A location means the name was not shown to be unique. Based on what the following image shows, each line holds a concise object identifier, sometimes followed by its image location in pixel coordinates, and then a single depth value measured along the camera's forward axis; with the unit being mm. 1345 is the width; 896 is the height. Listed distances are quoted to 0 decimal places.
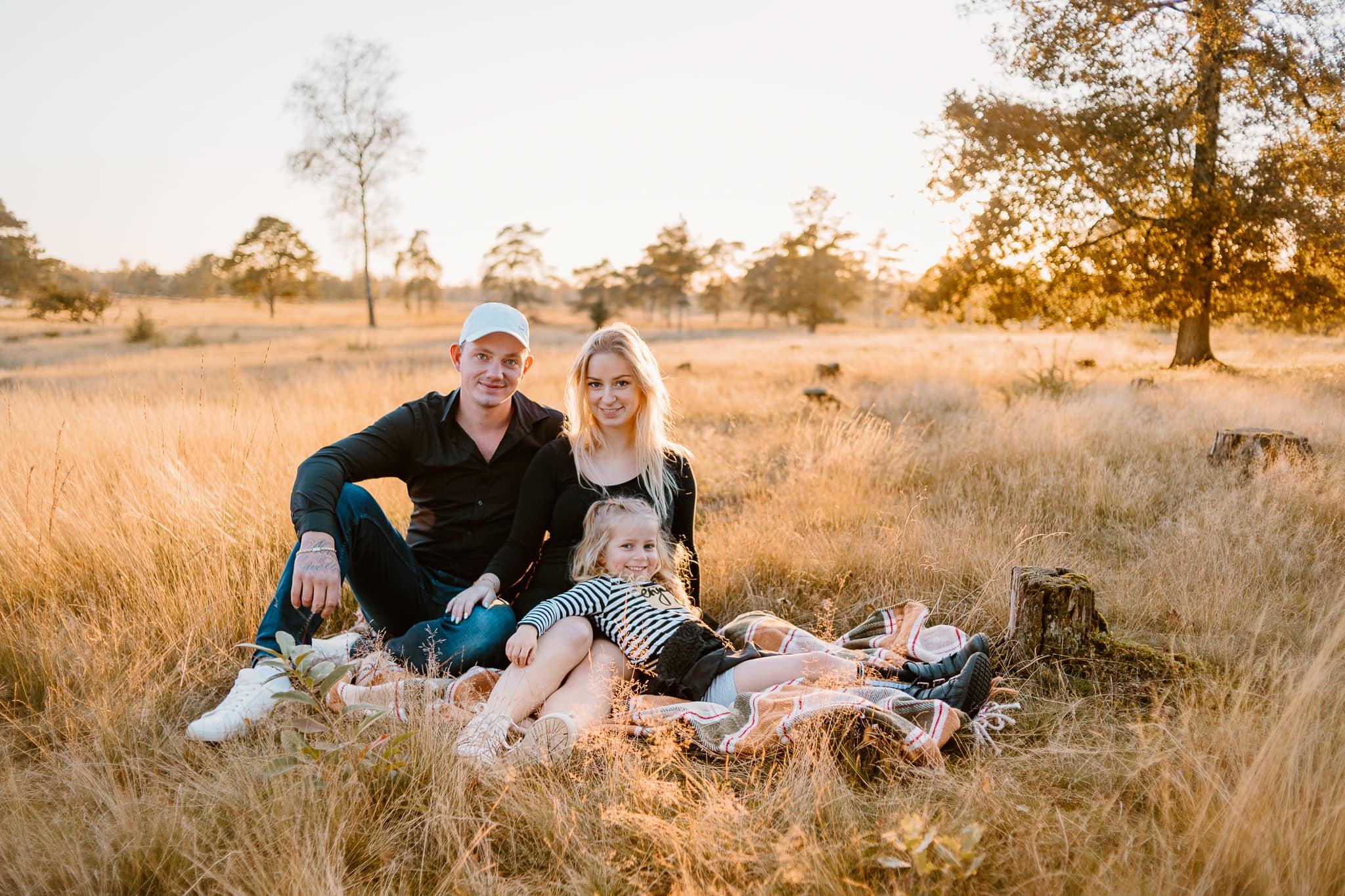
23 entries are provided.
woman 3287
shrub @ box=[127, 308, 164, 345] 23781
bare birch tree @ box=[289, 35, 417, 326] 27609
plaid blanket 2490
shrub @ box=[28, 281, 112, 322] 28672
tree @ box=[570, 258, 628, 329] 57125
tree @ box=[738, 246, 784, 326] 48781
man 2822
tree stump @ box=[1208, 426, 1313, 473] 5254
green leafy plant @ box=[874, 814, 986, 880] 1749
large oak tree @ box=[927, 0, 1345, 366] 10562
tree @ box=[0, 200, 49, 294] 28656
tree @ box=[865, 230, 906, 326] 54406
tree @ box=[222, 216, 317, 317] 41188
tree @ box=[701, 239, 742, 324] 57688
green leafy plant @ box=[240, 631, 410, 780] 2121
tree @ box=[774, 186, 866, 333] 45750
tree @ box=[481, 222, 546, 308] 55219
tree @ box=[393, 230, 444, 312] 54125
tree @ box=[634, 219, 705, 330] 53500
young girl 2822
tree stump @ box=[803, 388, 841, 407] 9422
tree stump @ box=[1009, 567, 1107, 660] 3066
